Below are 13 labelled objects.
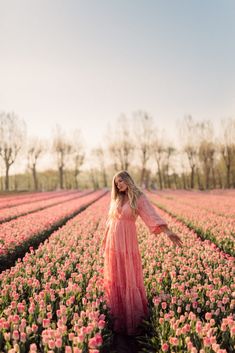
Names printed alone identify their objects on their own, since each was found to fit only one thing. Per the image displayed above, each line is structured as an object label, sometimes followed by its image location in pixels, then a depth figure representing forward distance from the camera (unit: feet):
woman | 15.31
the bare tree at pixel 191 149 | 193.31
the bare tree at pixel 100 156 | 263.29
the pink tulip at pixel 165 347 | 11.11
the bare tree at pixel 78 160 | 241.45
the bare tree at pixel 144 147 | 189.47
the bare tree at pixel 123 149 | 196.48
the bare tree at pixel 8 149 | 183.83
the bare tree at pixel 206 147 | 190.08
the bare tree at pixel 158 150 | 203.29
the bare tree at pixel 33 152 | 225.15
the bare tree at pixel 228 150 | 186.92
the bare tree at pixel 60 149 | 223.92
